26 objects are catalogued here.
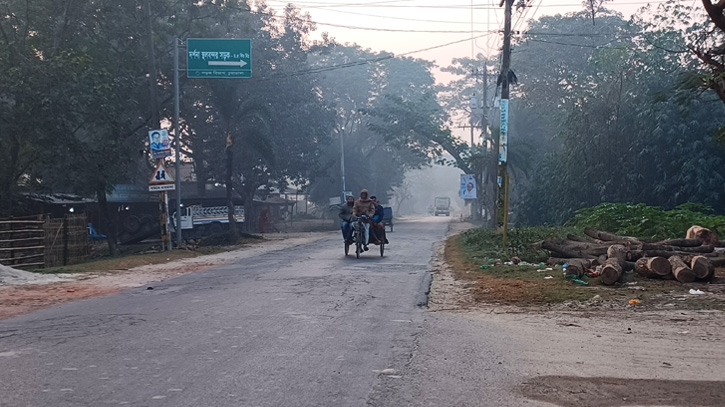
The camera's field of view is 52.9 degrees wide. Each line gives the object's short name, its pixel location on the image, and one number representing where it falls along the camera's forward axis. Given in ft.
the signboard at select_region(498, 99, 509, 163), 84.56
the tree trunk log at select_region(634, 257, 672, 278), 39.37
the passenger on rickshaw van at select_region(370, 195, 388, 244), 64.85
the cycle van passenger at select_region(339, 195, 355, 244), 64.64
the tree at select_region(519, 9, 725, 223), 96.22
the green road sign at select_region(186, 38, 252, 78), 84.84
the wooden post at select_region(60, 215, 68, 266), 69.92
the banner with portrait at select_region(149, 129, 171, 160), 77.77
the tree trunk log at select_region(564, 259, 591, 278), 40.88
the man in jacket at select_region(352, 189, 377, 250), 63.72
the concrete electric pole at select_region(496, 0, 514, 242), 84.64
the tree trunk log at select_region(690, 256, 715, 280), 37.81
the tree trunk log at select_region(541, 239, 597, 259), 48.37
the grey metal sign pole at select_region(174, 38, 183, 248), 86.17
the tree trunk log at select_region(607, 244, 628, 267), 42.19
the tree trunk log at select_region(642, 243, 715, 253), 44.93
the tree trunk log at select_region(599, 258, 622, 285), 38.39
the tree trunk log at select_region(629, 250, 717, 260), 42.93
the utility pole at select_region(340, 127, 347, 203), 190.84
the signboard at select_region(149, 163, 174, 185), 75.87
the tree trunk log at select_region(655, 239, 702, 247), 46.80
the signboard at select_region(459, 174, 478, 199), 172.35
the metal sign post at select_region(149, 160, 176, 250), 75.82
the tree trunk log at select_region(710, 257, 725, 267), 43.97
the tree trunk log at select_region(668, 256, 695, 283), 38.11
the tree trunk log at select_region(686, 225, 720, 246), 49.23
